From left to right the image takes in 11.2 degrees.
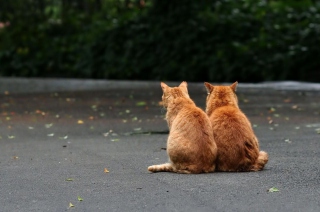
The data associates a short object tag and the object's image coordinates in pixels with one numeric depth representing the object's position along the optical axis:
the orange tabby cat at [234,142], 16.51
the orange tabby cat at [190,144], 16.22
